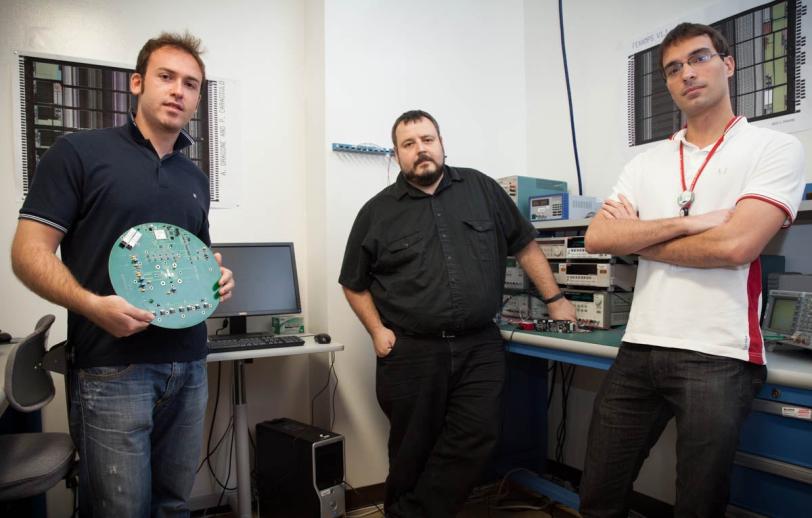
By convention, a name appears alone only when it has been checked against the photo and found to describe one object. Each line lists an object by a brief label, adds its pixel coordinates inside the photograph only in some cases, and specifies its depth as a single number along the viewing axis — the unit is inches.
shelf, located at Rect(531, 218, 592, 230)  89.5
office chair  50.8
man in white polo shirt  51.6
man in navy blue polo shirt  47.6
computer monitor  94.0
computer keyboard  82.4
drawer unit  53.6
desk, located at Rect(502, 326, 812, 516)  52.8
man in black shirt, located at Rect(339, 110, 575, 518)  78.5
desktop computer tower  84.3
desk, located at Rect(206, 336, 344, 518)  88.1
